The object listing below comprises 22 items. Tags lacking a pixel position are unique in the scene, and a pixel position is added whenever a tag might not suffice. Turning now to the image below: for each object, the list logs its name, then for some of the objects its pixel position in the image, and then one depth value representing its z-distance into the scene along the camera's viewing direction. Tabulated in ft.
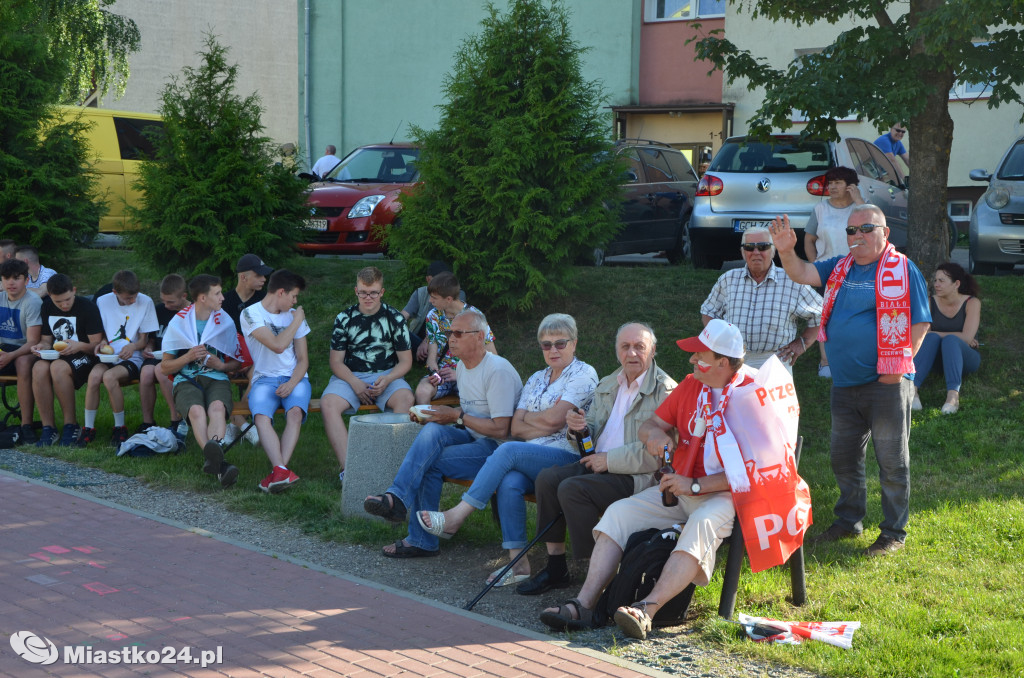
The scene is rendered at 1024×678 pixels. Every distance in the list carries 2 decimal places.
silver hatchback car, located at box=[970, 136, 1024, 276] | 40.01
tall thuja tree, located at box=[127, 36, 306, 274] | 38.78
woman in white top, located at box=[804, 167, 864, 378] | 29.30
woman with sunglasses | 19.72
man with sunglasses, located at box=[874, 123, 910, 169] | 48.62
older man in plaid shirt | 23.25
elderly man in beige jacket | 18.61
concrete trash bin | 22.75
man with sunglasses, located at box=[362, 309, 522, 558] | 20.80
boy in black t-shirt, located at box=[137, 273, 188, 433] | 29.30
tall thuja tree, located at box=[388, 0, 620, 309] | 34.76
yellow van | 59.52
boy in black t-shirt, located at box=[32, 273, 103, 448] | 30.07
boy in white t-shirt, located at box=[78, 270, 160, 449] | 29.76
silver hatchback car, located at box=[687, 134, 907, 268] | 37.68
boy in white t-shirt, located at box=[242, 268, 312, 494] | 25.73
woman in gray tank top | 29.71
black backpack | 16.66
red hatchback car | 44.68
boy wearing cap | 29.66
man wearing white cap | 16.37
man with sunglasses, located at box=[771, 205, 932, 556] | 19.58
